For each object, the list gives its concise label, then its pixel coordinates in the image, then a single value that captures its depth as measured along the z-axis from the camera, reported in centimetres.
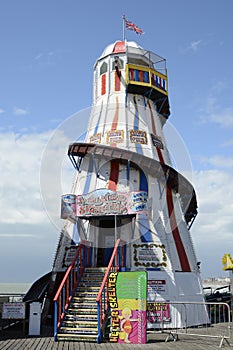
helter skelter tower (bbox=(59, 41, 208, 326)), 1509
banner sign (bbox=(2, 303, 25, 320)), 1232
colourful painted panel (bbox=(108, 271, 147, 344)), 1105
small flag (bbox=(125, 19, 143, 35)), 2208
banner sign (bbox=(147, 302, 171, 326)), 1418
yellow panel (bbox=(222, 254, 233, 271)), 1617
